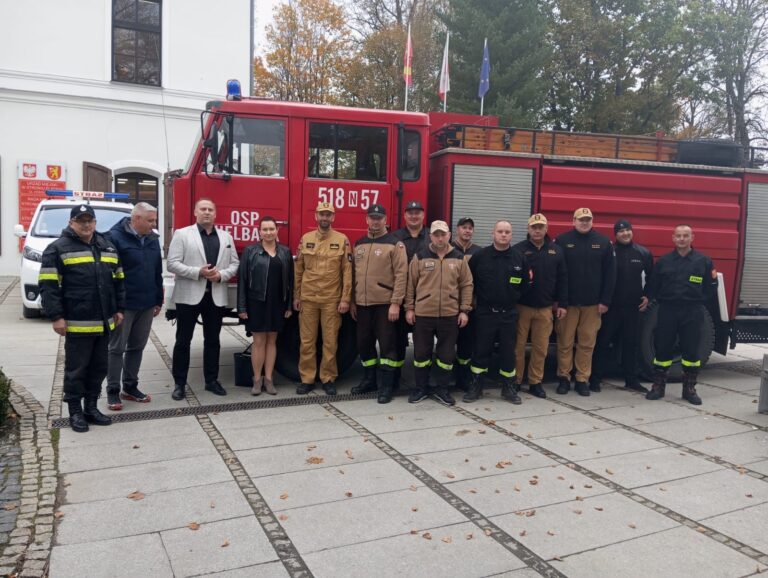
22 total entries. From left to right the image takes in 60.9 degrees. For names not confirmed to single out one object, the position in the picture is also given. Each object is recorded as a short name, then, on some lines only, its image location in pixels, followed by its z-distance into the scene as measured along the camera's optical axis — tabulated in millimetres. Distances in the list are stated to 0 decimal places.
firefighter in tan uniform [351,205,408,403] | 6262
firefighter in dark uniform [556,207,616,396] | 6680
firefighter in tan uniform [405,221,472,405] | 6207
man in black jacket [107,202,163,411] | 5871
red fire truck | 6359
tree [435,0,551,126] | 22172
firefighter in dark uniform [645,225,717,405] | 6648
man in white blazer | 6004
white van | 10398
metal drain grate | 5672
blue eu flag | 12502
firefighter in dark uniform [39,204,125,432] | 5086
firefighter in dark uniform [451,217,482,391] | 6469
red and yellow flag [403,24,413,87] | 12028
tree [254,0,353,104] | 27094
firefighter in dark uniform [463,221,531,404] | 6348
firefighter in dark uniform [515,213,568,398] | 6523
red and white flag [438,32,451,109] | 13203
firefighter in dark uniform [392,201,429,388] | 6383
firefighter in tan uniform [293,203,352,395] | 6289
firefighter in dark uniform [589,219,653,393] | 6875
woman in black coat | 6137
